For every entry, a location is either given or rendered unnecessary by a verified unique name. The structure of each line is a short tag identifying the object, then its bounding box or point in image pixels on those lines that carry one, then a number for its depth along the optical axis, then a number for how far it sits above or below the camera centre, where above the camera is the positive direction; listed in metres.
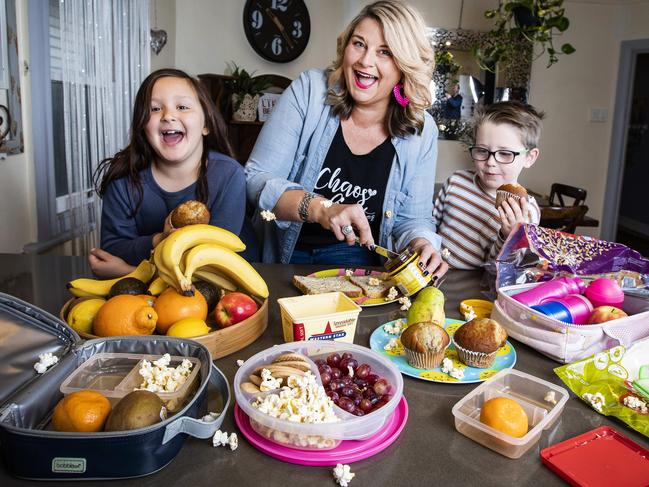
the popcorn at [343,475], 0.80 -0.47
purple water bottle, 1.26 -0.35
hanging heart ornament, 3.96 +0.70
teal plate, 1.11 -0.44
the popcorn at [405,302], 1.47 -0.41
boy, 1.95 -0.13
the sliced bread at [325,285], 1.52 -0.39
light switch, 5.33 +0.35
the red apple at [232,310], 1.24 -0.37
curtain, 2.64 +0.24
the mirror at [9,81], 2.06 +0.19
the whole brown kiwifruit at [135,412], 0.79 -0.39
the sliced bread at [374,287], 1.53 -0.39
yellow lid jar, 1.47 -0.34
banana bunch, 1.19 -0.27
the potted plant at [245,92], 4.60 +0.39
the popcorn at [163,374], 0.91 -0.39
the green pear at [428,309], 1.29 -0.37
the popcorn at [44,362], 0.93 -0.38
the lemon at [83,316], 1.18 -0.38
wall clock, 4.70 +0.96
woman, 1.86 +0.00
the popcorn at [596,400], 1.02 -0.45
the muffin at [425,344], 1.12 -0.39
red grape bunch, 0.92 -0.41
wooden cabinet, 4.64 +0.13
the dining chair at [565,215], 3.34 -0.38
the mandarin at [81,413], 0.80 -0.40
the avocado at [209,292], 1.30 -0.35
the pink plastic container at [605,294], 1.33 -0.33
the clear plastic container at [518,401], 0.88 -0.44
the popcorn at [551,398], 1.00 -0.43
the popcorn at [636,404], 0.98 -0.44
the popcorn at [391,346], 1.23 -0.44
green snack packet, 0.98 -0.43
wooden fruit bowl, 1.13 -0.40
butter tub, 1.16 -0.37
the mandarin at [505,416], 0.89 -0.43
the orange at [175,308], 1.18 -0.35
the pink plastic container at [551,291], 1.32 -0.33
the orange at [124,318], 1.12 -0.36
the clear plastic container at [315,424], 0.84 -0.42
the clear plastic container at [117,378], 0.88 -0.40
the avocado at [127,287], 1.28 -0.34
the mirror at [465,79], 4.93 +0.60
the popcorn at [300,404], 0.85 -0.40
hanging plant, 4.38 +0.95
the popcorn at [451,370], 1.11 -0.44
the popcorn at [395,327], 1.31 -0.42
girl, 1.71 -0.11
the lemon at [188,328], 1.12 -0.38
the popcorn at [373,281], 1.58 -0.38
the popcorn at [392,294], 1.51 -0.40
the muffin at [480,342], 1.13 -0.39
